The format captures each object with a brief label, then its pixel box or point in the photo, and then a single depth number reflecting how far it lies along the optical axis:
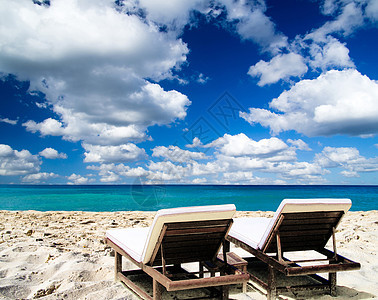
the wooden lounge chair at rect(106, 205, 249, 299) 2.65
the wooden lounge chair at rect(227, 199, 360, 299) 3.06
